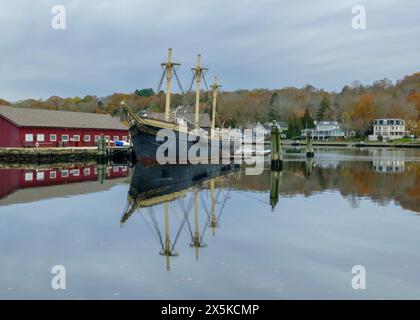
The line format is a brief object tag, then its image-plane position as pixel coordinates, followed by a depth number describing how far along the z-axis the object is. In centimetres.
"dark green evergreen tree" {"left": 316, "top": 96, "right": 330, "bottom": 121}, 17825
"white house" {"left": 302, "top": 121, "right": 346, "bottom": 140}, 17092
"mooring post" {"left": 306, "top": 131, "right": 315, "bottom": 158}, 6681
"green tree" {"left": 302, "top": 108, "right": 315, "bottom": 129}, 15938
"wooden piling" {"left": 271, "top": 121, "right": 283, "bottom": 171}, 4133
